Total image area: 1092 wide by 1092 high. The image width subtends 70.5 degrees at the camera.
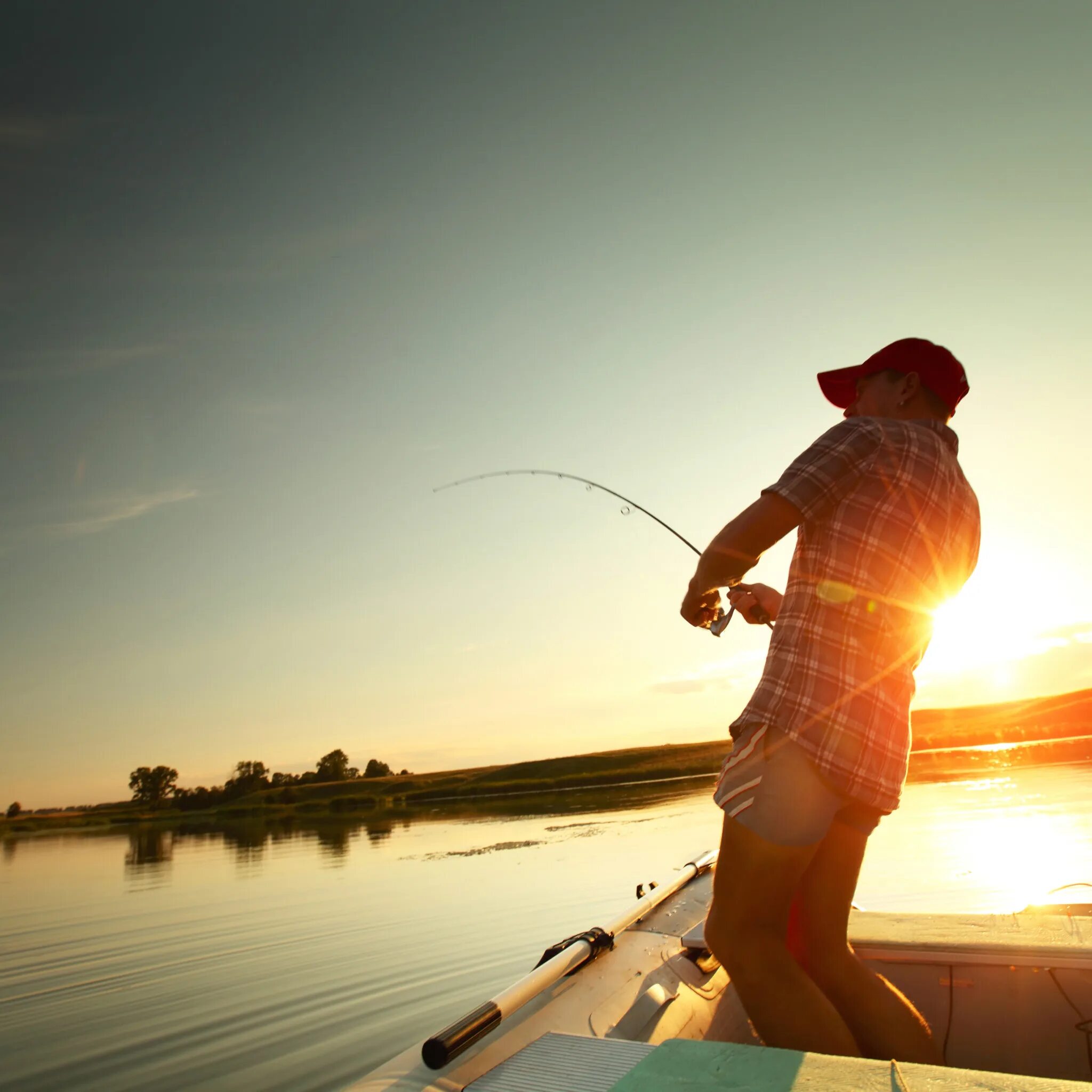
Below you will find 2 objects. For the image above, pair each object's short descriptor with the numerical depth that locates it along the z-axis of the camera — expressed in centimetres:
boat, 189
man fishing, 181
